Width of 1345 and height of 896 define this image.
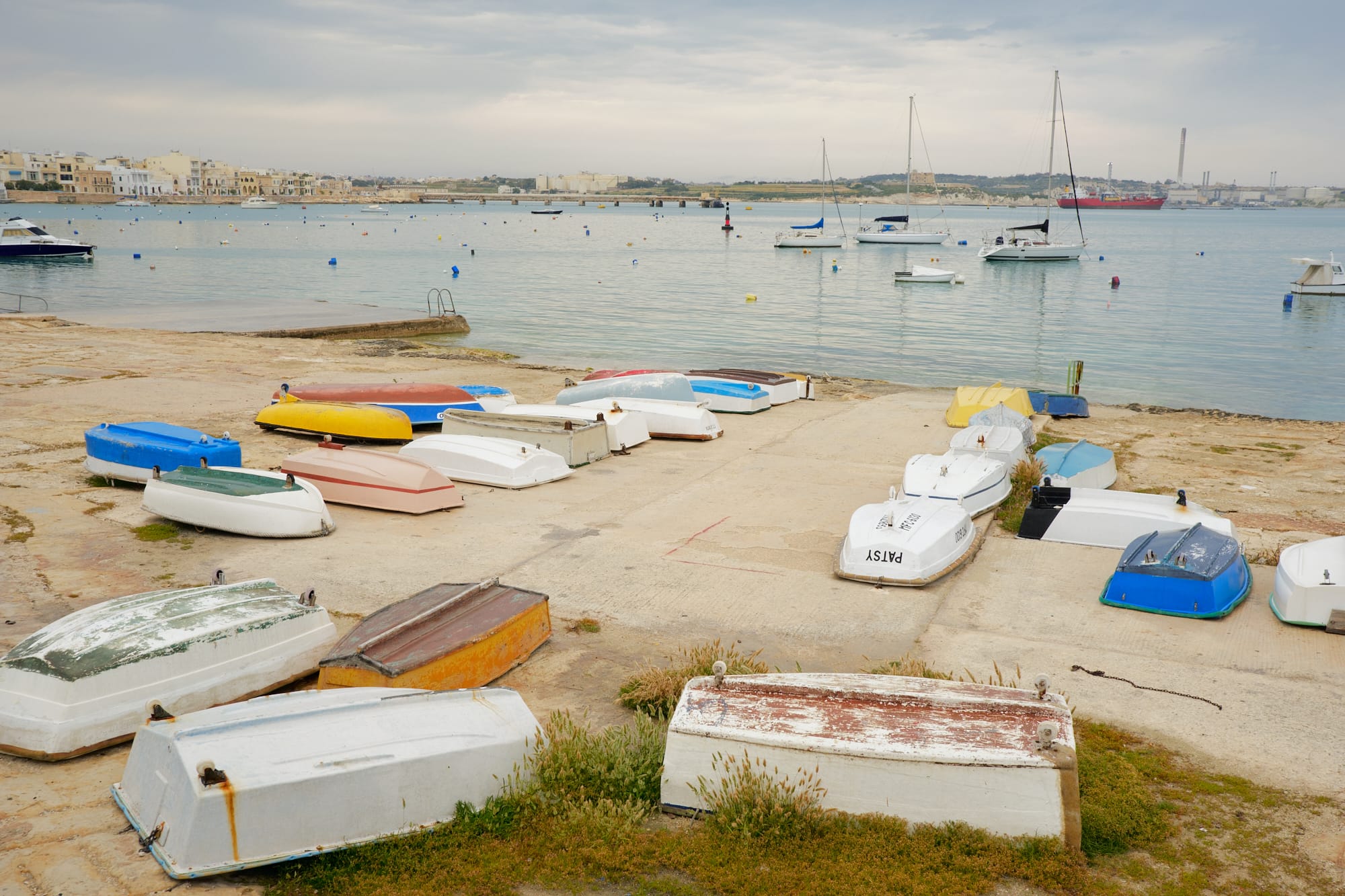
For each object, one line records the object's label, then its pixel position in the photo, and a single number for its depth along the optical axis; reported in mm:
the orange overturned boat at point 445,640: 5961
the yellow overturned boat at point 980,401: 15750
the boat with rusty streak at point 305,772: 4266
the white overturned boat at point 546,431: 12789
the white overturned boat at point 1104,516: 9641
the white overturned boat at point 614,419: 13852
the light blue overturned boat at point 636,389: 15992
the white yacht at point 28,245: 61219
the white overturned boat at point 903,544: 8664
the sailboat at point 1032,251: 69000
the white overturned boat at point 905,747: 4637
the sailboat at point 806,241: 82875
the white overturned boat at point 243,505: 9461
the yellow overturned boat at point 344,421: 13594
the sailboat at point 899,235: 89438
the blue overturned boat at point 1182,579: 8008
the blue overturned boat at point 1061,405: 18038
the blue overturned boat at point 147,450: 10789
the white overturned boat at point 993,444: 12203
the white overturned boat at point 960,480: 10656
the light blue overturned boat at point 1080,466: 12242
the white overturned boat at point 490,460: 11820
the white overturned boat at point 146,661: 5449
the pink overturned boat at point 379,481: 10508
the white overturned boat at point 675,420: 14781
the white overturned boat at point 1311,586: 7684
